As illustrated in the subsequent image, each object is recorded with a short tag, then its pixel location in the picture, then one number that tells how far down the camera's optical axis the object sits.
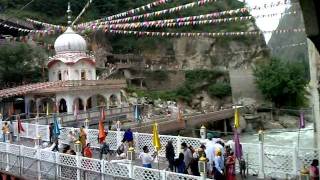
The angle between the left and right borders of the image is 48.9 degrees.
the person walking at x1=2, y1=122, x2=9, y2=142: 16.71
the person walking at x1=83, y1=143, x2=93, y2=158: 12.15
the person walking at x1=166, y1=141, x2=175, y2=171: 11.01
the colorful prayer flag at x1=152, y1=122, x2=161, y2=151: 10.85
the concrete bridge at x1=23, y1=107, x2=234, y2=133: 24.08
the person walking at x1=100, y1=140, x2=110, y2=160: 13.40
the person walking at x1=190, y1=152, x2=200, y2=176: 9.92
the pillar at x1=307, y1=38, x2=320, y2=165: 6.63
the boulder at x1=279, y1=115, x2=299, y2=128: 39.39
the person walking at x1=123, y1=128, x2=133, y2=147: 13.44
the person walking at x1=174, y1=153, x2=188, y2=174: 10.28
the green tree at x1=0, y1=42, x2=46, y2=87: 32.53
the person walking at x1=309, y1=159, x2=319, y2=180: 8.50
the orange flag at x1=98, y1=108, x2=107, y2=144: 12.93
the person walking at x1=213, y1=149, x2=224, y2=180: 9.48
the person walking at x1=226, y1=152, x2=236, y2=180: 9.74
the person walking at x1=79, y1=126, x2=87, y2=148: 13.41
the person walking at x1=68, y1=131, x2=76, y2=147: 14.85
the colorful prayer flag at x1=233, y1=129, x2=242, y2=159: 10.34
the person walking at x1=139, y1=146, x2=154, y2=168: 10.73
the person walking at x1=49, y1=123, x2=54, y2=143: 16.31
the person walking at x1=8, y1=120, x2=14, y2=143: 17.72
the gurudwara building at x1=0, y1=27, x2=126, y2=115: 29.50
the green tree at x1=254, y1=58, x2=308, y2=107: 42.32
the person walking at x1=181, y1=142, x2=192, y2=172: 10.43
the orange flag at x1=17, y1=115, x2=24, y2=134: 18.14
